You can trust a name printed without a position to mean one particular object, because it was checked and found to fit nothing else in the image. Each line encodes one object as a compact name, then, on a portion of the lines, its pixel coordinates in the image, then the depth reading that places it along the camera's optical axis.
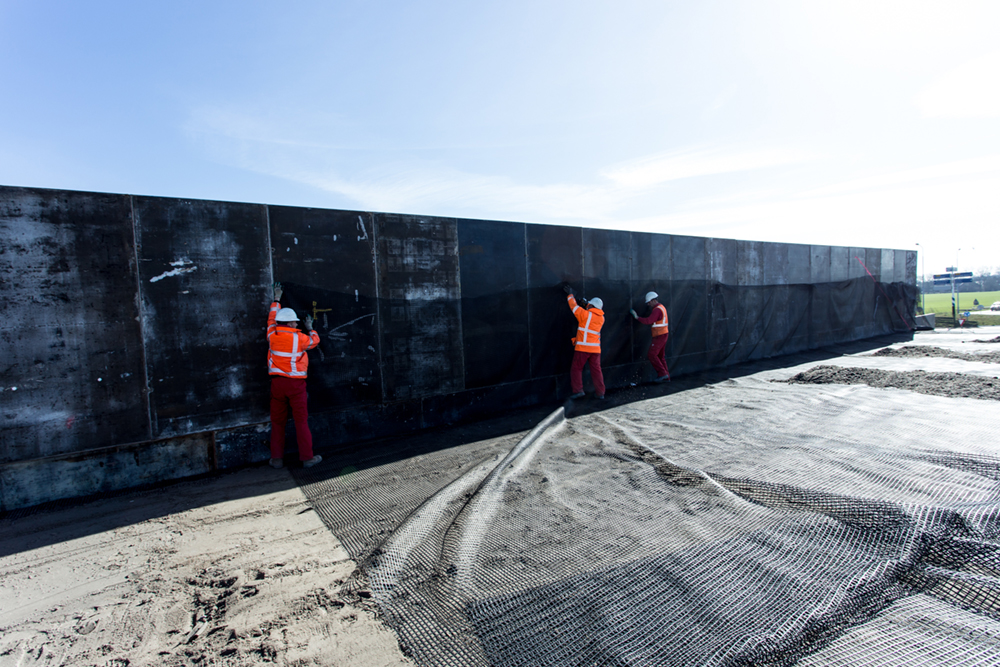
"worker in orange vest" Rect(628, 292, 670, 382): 8.59
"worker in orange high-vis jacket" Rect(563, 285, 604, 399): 7.45
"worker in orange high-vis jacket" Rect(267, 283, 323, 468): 4.91
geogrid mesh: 2.16
